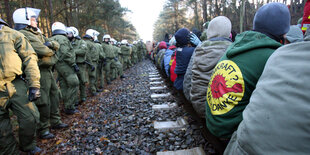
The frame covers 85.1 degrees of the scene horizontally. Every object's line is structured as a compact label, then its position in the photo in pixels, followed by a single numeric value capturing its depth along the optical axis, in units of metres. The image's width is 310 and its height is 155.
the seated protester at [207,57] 2.43
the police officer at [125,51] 13.52
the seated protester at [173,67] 4.57
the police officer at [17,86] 2.33
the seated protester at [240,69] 1.48
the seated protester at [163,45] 9.53
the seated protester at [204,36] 4.40
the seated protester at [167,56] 5.93
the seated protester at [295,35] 3.28
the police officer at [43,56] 3.12
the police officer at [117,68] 9.48
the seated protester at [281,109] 0.69
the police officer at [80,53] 5.39
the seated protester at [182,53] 3.76
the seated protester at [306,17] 3.11
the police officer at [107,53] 8.68
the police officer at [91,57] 6.55
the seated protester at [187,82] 3.17
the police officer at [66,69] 4.55
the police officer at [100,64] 7.53
